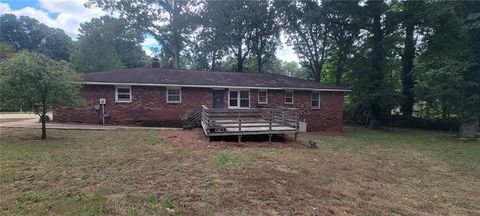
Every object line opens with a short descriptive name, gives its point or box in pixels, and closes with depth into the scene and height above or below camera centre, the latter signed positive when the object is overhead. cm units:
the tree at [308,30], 2333 +744
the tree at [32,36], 4984 +1268
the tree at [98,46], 3256 +744
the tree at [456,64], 1590 +278
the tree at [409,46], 1944 +536
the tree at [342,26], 2123 +709
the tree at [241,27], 2695 +844
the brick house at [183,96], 1533 +55
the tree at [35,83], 915 +69
